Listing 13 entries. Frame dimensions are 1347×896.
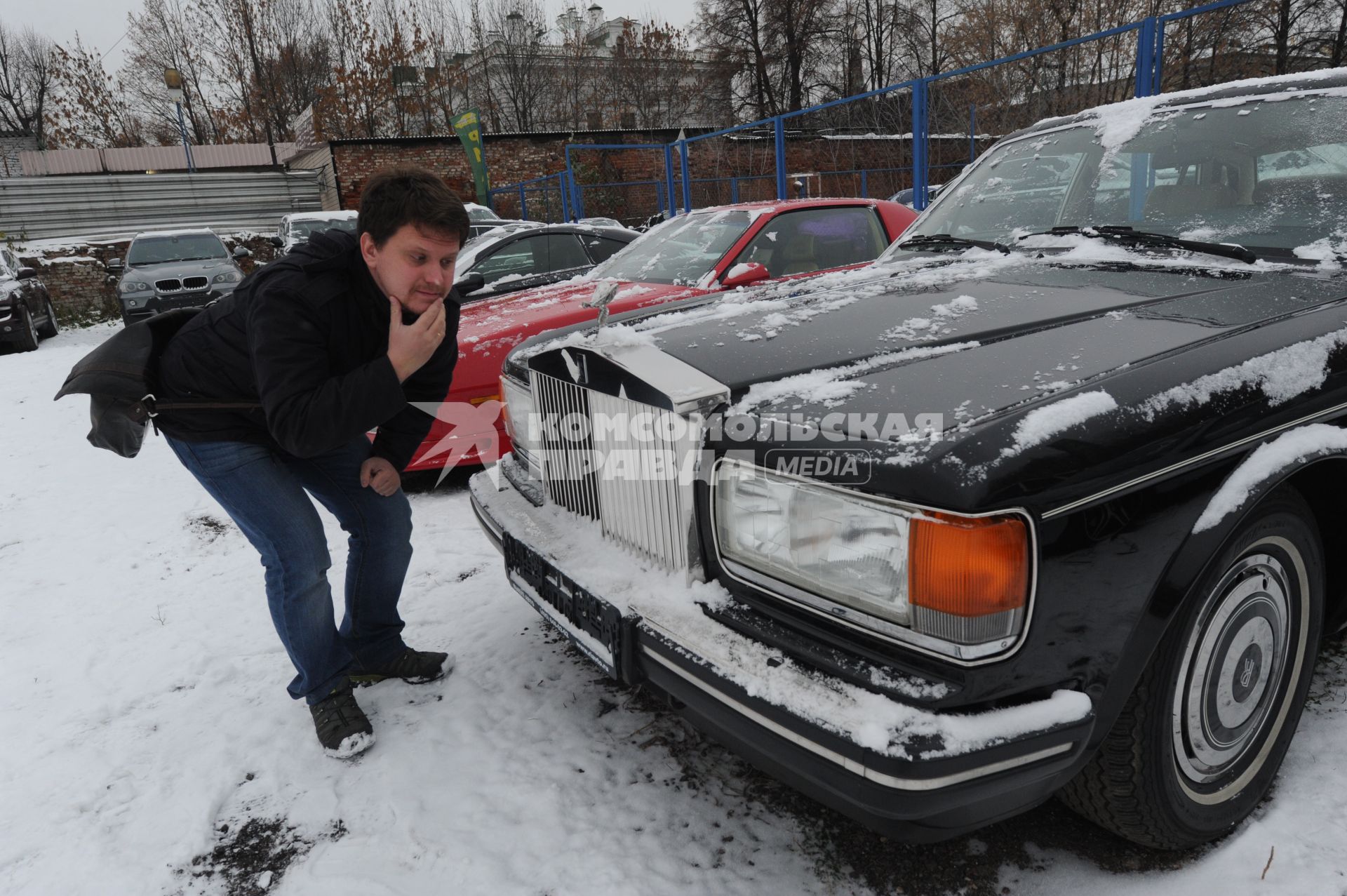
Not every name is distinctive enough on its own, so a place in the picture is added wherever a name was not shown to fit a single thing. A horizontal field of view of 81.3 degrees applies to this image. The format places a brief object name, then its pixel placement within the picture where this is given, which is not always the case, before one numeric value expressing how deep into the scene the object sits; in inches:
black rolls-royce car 55.0
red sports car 171.9
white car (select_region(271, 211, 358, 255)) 587.5
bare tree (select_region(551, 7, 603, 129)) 1333.7
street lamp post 914.7
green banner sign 729.6
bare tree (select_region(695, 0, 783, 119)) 1200.8
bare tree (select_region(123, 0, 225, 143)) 1352.1
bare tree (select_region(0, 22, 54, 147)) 1593.3
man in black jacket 80.3
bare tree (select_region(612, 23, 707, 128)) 1309.1
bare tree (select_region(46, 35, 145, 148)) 1403.8
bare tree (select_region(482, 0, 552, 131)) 1302.9
